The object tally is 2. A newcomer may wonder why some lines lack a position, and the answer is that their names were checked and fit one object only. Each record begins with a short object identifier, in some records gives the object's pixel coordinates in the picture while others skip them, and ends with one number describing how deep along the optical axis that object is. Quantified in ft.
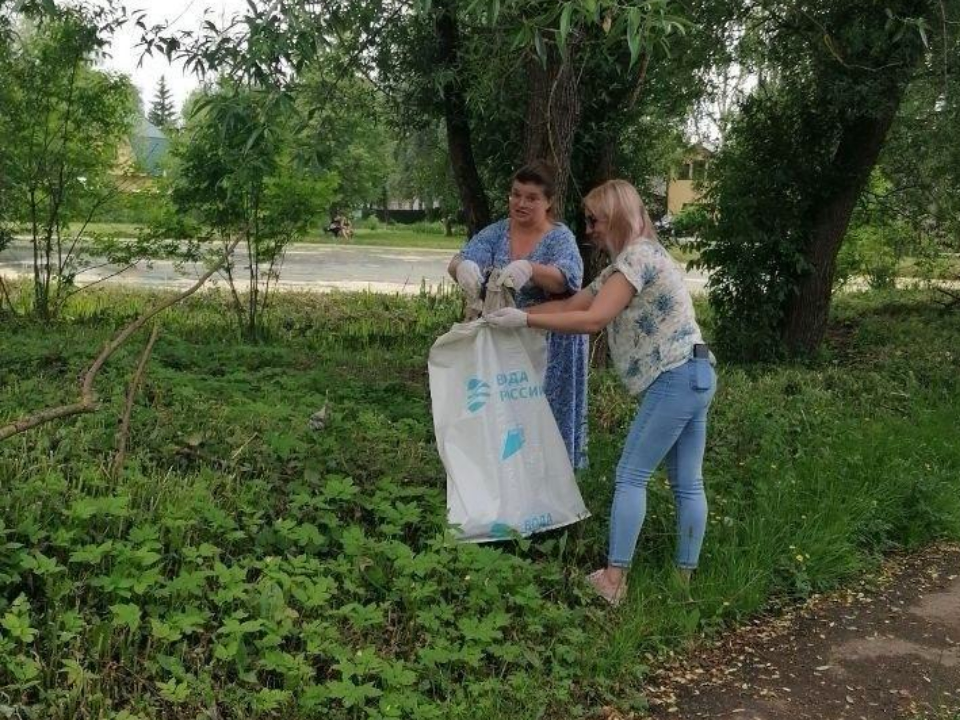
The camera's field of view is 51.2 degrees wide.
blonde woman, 12.73
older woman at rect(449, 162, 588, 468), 14.47
